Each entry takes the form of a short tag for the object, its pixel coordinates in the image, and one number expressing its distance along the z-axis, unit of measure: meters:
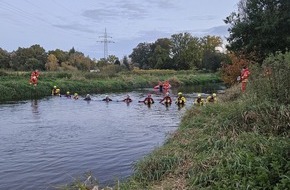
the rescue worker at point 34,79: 32.53
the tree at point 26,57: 68.75
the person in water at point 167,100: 26.13
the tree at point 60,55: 76.12
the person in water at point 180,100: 24.64
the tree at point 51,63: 66.12
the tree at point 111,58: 101.59
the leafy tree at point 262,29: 23.06
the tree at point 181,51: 89.50
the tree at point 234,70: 31.79
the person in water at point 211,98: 19.48
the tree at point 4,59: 68.69
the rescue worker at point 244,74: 17.89
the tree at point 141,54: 99.82
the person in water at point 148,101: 26.02
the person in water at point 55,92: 32.84
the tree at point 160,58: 88.69
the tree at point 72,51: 86.61
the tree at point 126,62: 88.99
